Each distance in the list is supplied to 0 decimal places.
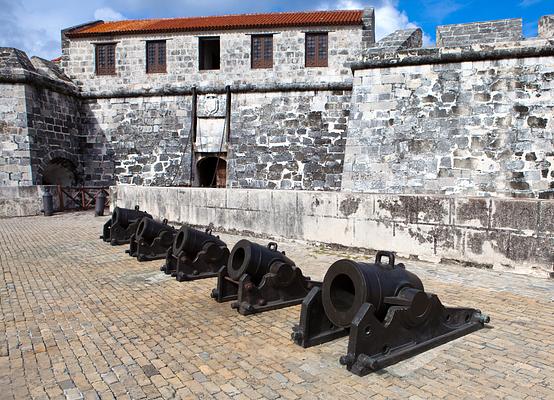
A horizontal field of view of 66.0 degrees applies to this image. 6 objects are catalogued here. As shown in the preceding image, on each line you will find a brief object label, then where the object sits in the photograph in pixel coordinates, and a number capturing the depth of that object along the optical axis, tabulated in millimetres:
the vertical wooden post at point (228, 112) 17875
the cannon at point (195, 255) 5855
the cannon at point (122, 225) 8711
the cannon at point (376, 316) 3086
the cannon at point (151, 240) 7211
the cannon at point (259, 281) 4457
